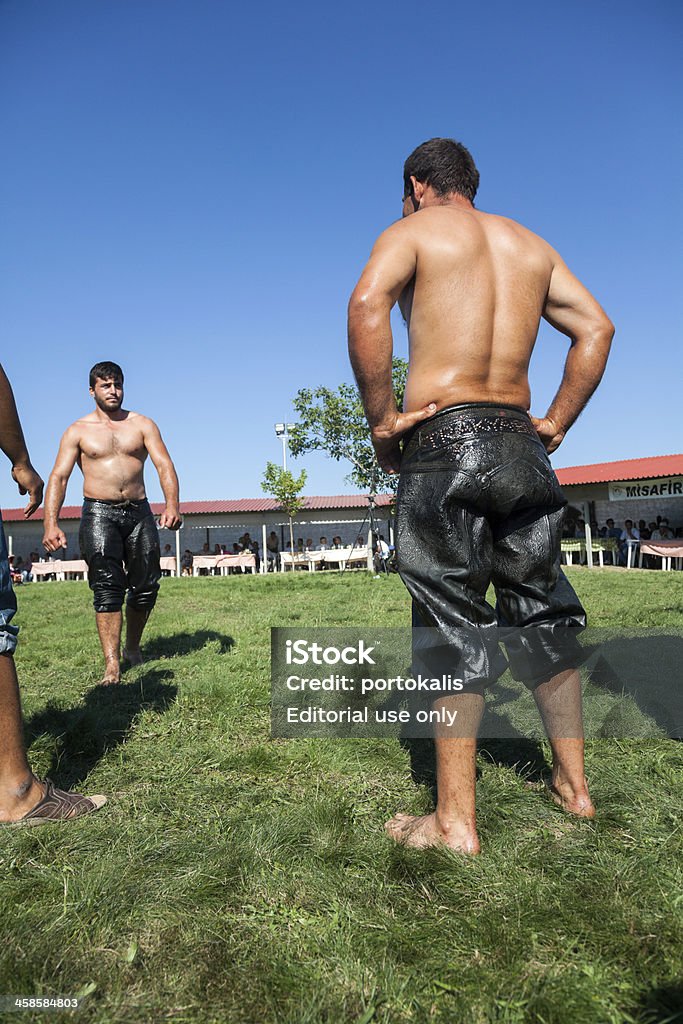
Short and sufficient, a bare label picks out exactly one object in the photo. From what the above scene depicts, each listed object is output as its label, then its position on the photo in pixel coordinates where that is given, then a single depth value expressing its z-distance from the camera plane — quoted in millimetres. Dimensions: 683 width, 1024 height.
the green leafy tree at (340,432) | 30609
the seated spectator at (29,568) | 29489
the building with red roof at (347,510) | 25234
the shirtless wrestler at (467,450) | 1945
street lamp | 31934
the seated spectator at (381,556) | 23562
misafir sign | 23734
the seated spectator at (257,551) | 29109
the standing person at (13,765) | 2084
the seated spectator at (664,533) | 23250
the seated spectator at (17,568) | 25547
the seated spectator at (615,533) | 23208
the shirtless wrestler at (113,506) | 4605
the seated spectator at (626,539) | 22375
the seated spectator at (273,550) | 27906
